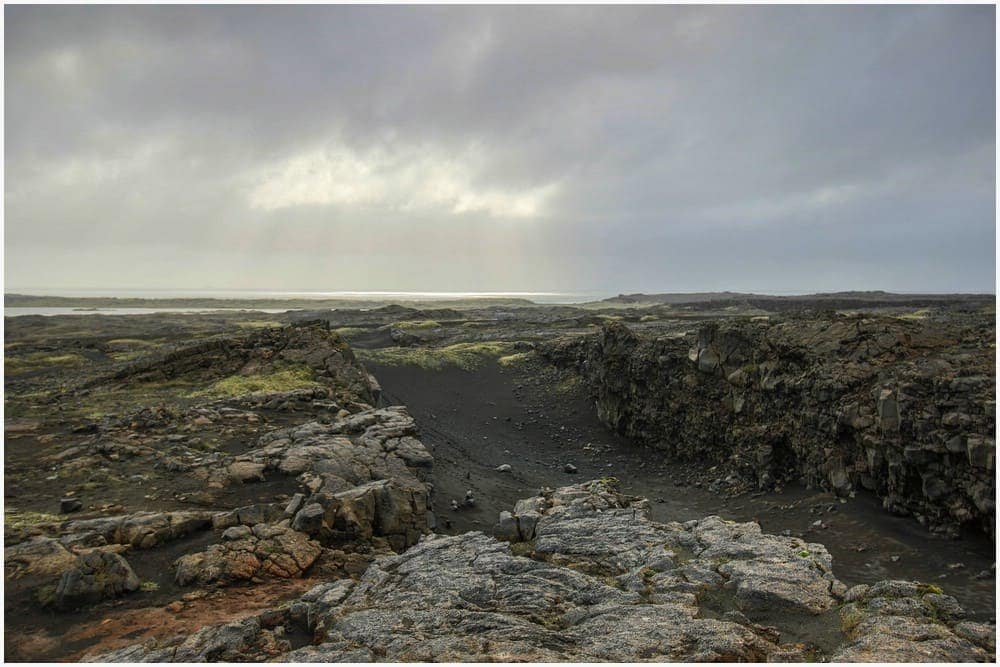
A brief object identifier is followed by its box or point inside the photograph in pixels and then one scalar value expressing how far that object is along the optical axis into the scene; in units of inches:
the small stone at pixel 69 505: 520.1
